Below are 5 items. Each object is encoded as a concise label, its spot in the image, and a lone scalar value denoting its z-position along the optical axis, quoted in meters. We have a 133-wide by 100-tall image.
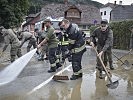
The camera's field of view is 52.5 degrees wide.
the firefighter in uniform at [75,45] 3.84
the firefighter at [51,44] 4.59
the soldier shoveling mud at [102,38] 3.89
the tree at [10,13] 14.20
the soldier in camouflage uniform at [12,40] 5.41
